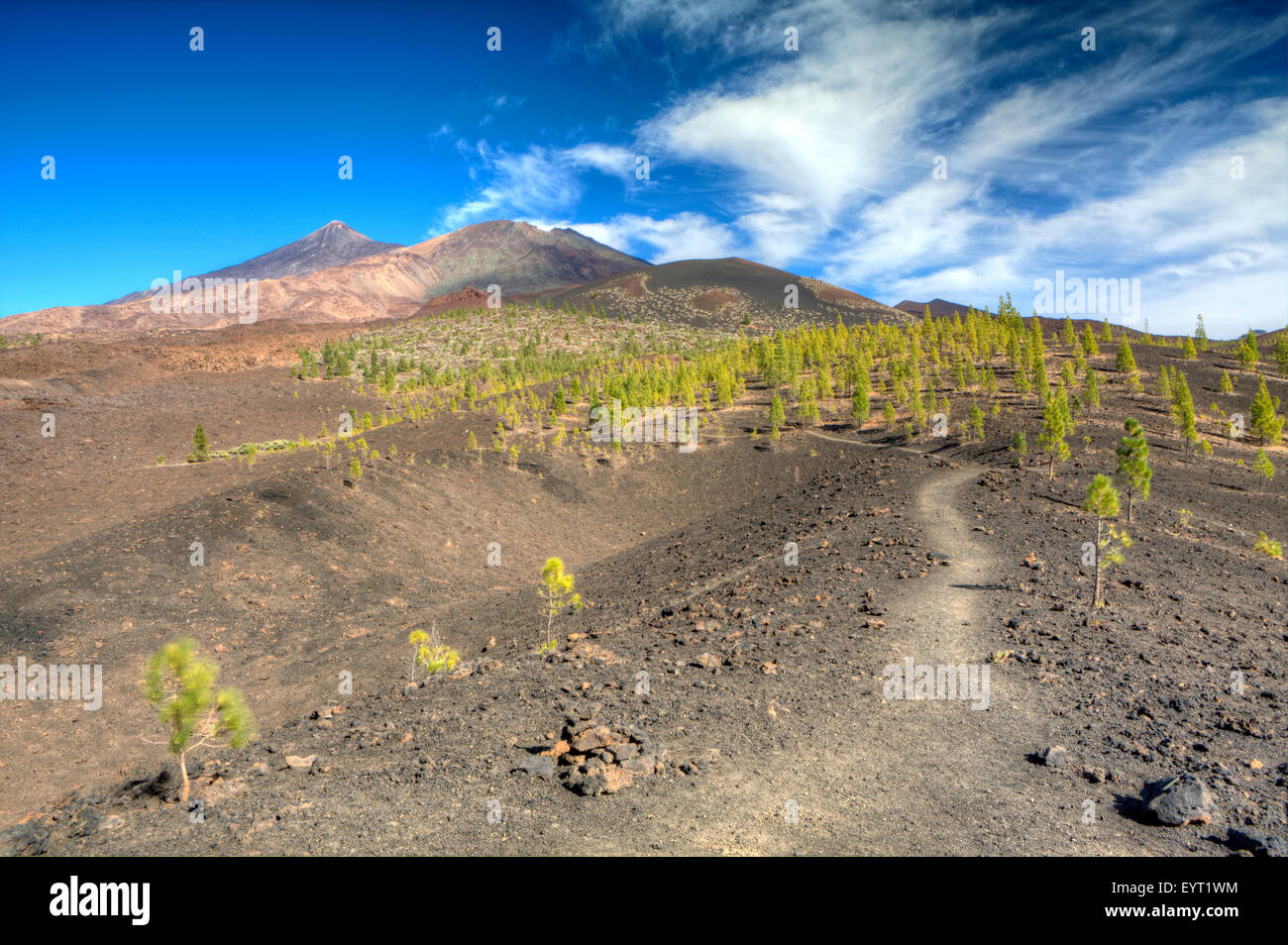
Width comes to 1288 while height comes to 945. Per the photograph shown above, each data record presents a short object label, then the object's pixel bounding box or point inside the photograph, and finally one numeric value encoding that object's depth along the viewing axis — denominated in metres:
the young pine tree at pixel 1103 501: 13.56
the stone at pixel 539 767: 7.81
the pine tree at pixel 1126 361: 50.00
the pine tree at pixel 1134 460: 15.45
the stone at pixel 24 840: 6.25
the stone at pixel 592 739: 8.30
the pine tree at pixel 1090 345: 57.40
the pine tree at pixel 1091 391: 41.00
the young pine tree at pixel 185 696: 6.95
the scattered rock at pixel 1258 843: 6.31
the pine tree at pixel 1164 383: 43.72
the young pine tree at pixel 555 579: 12.46
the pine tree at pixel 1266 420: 34.38
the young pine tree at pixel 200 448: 31.08
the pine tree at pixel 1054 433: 25.94
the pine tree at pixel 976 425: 35.94
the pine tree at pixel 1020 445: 30.34
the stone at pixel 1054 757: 8.40
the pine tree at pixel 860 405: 42.46
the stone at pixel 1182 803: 6.91
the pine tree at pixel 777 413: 41.22
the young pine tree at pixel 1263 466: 27.45
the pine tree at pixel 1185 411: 33.00
